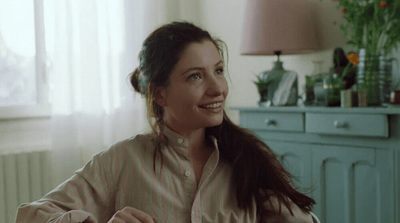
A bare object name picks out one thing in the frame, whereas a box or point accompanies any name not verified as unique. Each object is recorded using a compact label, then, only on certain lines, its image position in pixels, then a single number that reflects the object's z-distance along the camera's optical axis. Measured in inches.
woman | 42.6
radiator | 91.1
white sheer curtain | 99.7
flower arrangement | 87.4
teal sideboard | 74.6
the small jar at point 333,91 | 85.4
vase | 82.6
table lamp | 95.1
